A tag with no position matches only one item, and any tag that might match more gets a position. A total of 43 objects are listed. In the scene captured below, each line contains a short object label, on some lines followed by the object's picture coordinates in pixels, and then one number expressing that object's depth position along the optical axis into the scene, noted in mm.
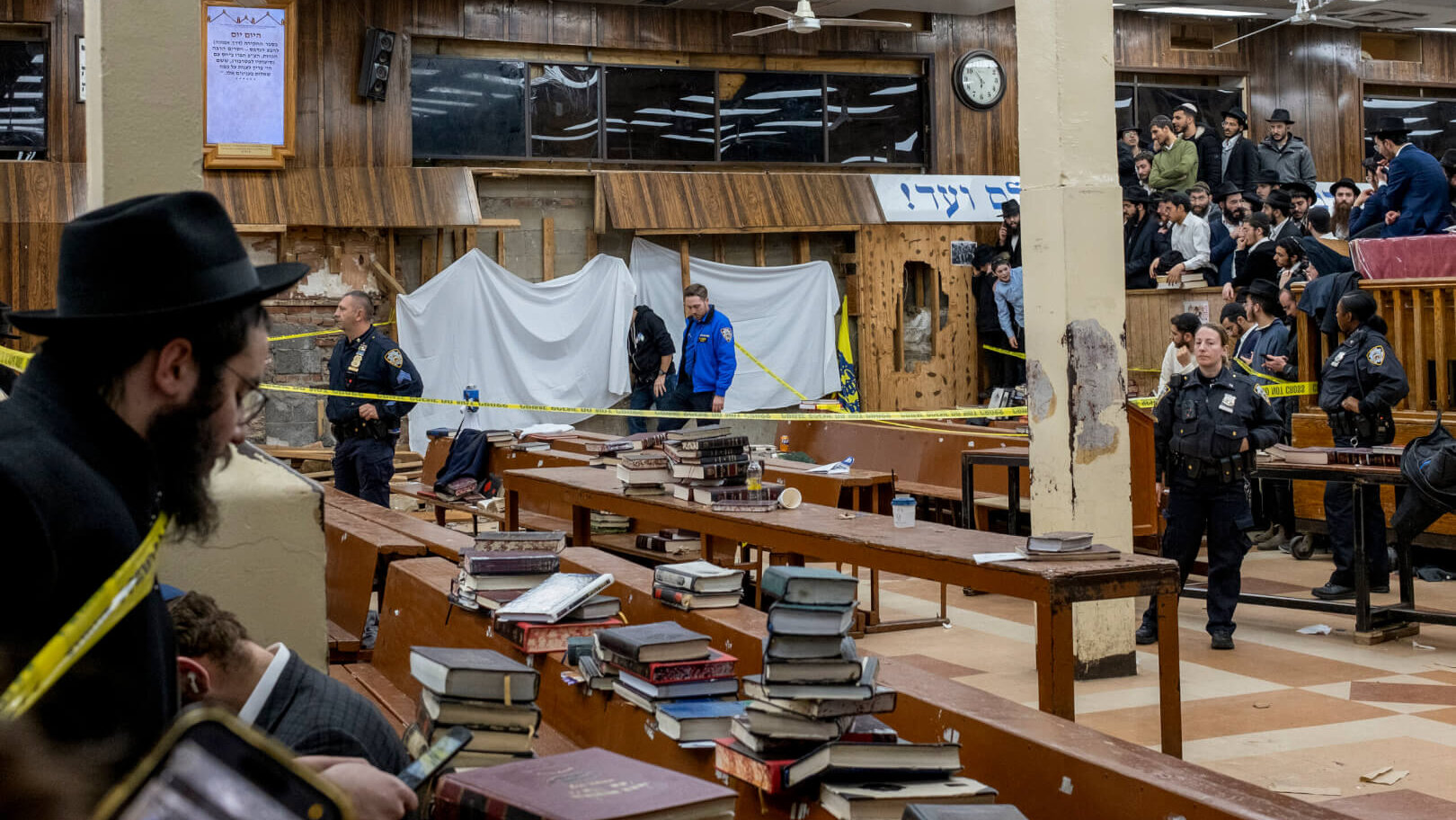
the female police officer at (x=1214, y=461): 7156
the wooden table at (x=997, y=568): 4699
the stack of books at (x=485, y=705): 2938
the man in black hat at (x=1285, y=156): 16703
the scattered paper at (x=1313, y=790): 4643
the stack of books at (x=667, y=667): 3588
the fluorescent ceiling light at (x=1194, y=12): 18047
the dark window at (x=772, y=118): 16828
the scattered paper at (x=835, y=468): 8242
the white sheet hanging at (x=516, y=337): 14648
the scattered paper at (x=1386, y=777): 4756
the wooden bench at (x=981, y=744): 2902
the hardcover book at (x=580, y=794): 2184
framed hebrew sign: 13672
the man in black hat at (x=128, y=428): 1515
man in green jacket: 15641
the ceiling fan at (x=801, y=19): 13375
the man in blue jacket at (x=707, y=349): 12727
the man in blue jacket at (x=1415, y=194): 11406
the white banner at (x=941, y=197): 17078
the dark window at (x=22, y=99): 13820
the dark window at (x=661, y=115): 16266
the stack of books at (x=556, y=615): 4250
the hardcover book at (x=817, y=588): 3375
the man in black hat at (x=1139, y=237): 14867
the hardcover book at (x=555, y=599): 4285
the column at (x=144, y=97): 3545
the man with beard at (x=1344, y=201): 15344
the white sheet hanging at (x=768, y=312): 16031
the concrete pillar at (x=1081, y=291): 6516
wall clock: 17578
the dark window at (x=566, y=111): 15852
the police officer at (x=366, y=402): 9047
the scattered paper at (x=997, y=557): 4855
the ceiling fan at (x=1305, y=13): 15523
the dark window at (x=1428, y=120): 20516
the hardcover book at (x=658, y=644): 3604
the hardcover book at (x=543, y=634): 4238
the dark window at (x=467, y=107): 15273
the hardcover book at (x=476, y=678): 2949
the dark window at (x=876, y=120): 17359
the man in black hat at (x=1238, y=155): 16188
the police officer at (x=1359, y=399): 8508
